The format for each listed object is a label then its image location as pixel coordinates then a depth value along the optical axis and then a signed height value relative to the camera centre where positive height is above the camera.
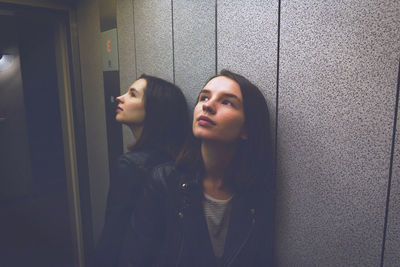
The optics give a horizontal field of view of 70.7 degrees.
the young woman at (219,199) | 1.20 -0.51
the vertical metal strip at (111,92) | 2.17 -0.07
